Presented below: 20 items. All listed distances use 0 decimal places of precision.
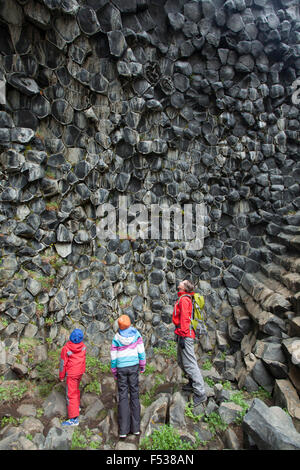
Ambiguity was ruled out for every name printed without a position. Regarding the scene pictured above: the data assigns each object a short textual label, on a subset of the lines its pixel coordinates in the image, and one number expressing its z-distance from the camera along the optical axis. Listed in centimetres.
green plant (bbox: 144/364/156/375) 684
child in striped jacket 450
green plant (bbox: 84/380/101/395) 579
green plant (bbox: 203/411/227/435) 472
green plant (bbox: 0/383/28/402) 509
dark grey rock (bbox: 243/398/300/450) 374
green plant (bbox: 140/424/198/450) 430
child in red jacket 487
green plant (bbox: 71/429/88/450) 438
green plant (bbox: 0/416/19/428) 466
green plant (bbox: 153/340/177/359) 762
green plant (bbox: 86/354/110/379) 630
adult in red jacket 522
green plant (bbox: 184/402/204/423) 495
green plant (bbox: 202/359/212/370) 714
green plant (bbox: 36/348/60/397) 549
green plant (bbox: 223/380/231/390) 622
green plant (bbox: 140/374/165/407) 565
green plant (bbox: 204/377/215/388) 634
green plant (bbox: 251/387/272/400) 559
